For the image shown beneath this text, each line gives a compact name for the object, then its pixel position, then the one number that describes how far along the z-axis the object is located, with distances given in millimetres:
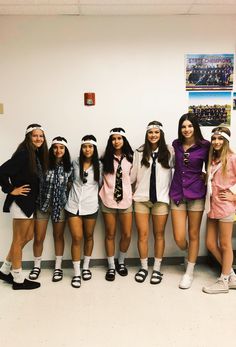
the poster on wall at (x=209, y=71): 3305
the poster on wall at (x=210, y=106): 3348
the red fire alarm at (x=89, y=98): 3268
